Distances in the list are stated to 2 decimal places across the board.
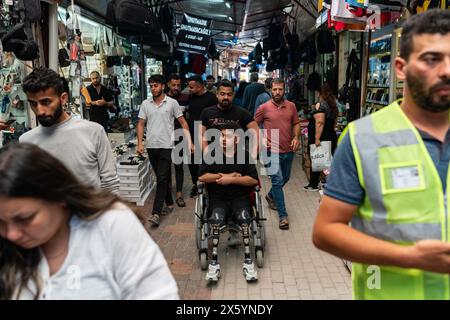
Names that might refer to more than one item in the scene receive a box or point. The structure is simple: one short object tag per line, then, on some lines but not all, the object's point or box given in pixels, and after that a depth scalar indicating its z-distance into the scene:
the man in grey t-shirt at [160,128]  6.18
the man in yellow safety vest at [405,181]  1.48
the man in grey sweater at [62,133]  2.97
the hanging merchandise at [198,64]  14.43
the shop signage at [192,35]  10.63
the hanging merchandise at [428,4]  4.38
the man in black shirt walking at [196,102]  7.23
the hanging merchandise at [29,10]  4.05
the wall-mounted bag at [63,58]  5.46
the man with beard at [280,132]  5.72
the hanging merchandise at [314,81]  12.23
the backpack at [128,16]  5.84
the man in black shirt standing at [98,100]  7.80
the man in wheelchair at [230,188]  4.31
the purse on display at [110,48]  9.17
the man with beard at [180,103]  6.79
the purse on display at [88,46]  7.66
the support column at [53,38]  5.10
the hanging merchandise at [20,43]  3.87
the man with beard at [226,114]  5.46
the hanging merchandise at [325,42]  9.80
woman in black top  6.81
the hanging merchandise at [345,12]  5.51
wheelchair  4.38
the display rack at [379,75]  7.44
